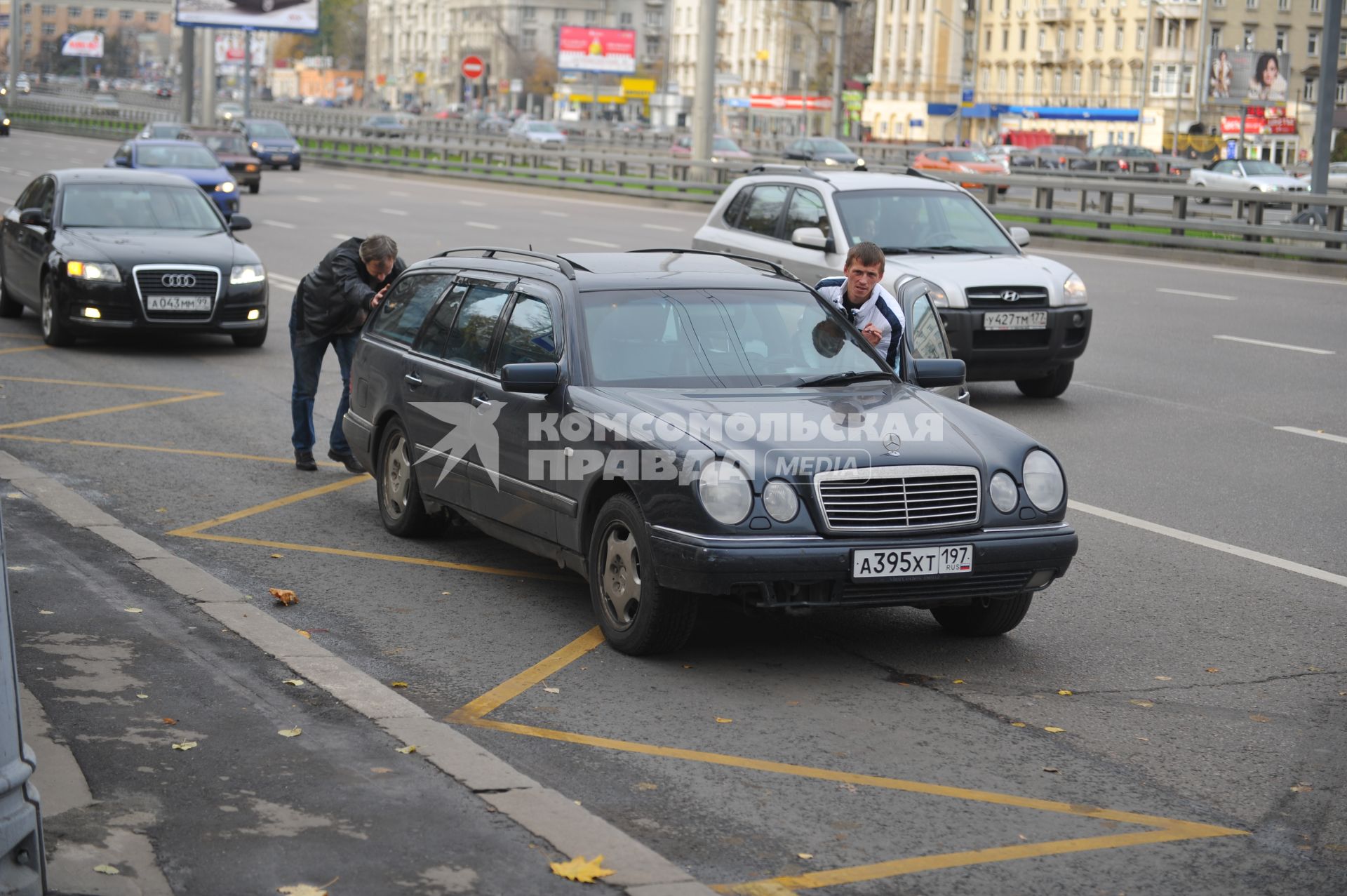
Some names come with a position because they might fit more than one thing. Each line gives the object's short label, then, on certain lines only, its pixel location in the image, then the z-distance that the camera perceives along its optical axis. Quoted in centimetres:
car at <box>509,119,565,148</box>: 7750
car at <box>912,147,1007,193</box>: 5075
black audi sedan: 1556
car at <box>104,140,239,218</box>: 3159
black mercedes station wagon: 647
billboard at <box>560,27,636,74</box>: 12075
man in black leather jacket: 1079
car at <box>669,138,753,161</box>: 5944
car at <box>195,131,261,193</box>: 4228
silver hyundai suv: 1391
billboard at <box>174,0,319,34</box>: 6581
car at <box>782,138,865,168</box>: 5992
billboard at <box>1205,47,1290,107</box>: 7012
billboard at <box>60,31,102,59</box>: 17062
